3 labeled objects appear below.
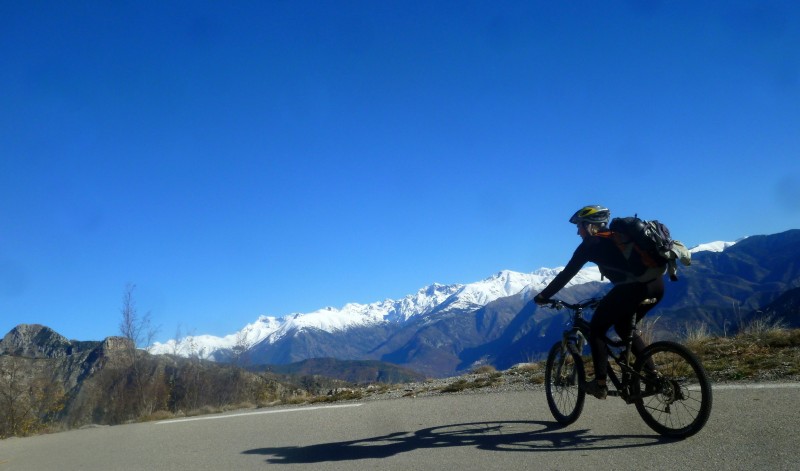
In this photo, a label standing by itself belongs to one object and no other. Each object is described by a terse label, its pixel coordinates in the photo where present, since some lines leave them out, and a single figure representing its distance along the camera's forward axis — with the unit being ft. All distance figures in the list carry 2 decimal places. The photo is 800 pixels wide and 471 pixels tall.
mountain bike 17.11
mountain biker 18.57
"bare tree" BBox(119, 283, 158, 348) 137.39
